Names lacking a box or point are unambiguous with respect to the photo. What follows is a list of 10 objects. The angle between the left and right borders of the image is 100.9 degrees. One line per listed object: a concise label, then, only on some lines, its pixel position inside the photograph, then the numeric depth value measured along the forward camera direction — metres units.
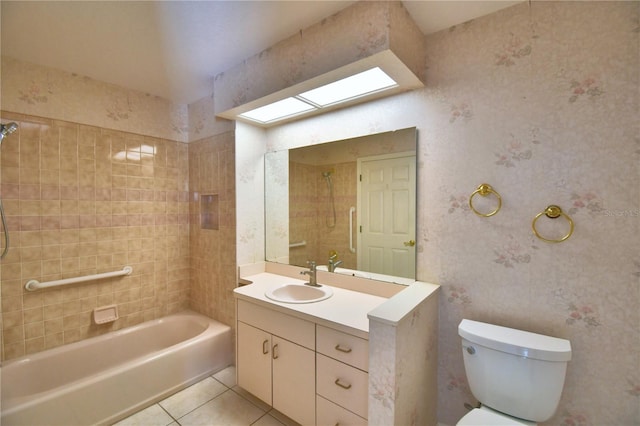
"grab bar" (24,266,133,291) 1.82
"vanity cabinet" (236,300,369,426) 1.28
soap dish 2.11
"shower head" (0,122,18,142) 1.56
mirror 1.67
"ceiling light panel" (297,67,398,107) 1.50
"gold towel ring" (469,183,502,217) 1.39
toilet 1.12
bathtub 1.50
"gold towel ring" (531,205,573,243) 1.22
